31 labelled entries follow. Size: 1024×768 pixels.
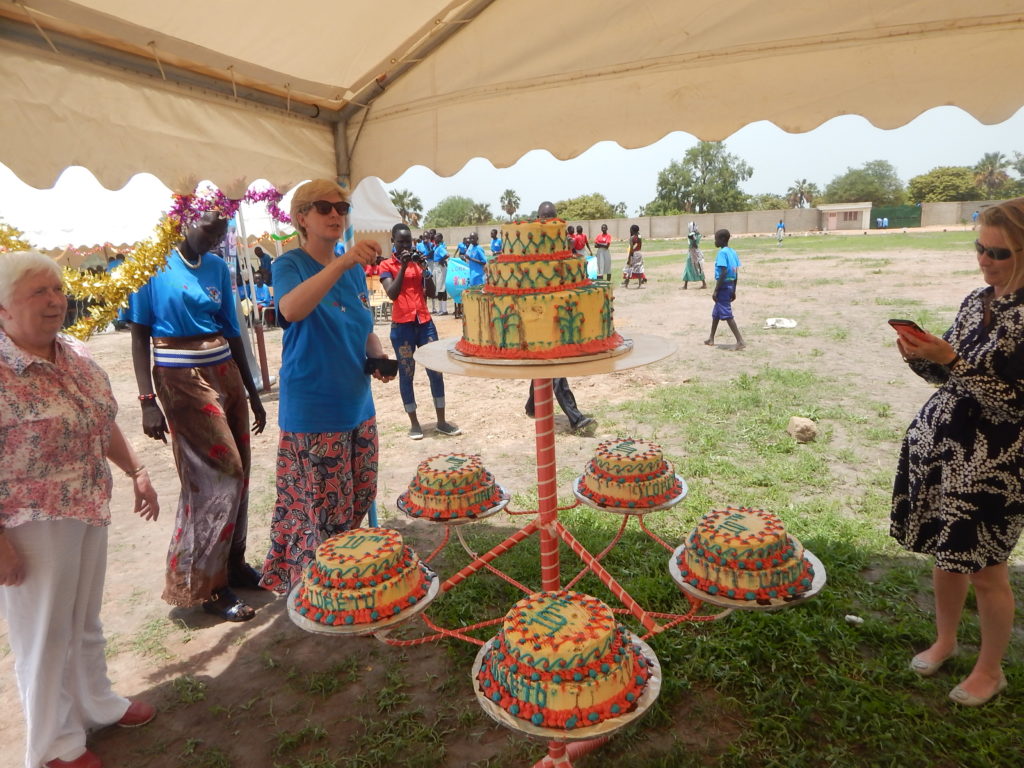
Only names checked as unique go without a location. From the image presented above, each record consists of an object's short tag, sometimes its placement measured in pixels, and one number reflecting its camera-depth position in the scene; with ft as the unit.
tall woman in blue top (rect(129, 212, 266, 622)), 10.76
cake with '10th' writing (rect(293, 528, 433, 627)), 6.61
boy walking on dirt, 31.01
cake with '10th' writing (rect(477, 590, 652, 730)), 5.18
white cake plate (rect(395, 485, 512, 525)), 9.22
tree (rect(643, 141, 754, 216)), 247.50
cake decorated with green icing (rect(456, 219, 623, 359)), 6.69
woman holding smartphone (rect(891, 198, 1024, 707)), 7.50
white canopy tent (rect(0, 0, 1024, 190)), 8.18
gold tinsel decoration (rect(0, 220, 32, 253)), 7.88
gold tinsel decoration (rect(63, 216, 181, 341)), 9.64
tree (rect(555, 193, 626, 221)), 234.70
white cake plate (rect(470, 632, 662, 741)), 5.00
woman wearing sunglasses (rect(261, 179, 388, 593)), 8.96
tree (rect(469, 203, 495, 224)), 275.59
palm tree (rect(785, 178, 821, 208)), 297.74
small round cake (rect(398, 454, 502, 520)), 9.23
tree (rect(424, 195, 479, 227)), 314.14
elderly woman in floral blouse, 7.20
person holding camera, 21.21
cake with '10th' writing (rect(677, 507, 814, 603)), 6.58
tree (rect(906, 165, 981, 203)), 218.18
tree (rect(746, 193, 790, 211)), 274.98
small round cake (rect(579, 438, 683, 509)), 9.14
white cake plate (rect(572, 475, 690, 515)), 9.02
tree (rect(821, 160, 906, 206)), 265.95
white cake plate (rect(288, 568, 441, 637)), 6.45
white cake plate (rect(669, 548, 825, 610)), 6.44
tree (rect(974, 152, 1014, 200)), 240.73
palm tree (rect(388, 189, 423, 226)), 211.61
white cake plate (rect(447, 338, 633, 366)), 6.43
